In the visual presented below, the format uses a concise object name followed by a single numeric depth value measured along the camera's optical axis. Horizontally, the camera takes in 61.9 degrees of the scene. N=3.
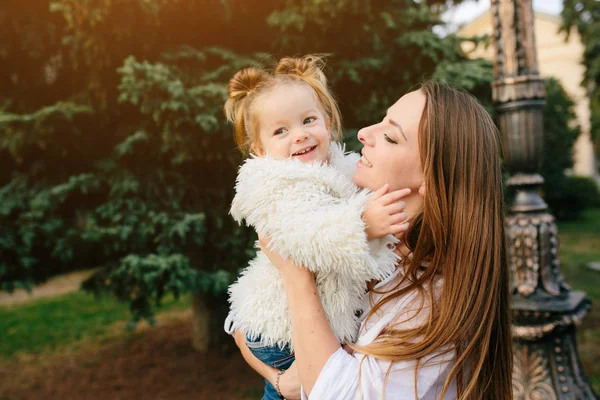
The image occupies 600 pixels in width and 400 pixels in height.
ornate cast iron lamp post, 3.17
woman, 1.50
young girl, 1.52
